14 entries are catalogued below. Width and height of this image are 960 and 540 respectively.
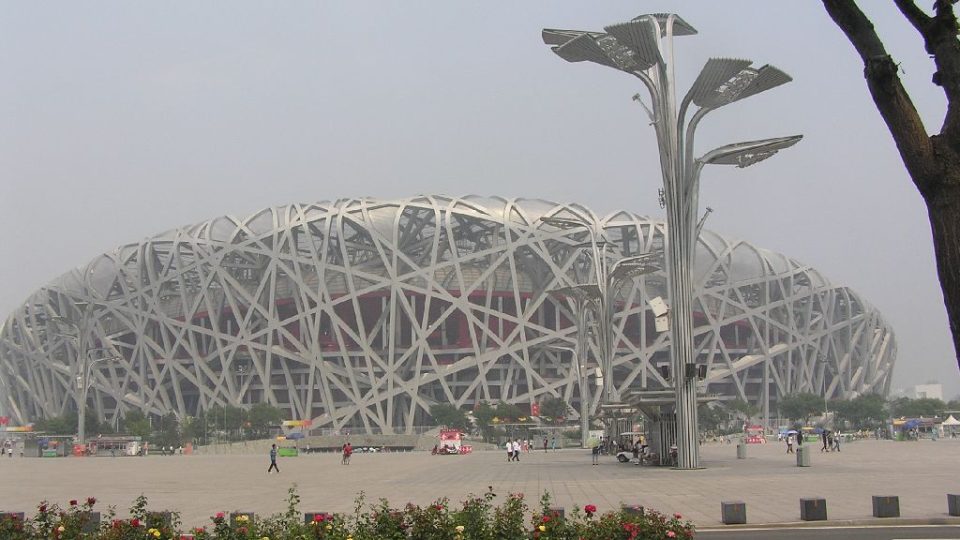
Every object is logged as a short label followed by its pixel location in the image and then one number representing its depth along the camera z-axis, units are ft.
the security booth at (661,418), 104.13
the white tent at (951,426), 244.63
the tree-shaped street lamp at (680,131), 93.40
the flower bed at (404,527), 30.40
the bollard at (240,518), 31.52
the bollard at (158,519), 32.50
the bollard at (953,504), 50.96
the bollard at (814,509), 49.67
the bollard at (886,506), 50.37
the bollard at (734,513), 48.98
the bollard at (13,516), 35.87
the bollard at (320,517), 30.60
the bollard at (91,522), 35.81
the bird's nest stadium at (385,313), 284.41
